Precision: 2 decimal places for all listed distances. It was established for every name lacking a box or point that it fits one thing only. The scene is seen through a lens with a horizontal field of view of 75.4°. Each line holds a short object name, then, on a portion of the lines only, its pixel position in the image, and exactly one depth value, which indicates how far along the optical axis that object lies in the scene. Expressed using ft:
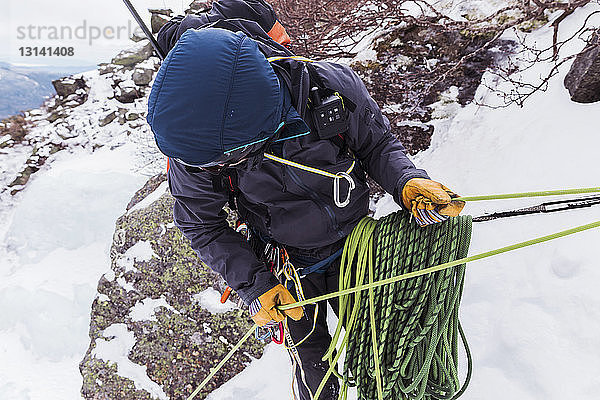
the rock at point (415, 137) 8.40
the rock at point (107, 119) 22.54
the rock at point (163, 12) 19.89
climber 2.84
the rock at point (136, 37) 25.61
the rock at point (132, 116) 22.12
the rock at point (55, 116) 23.79
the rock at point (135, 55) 24.43
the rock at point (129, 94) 22.91
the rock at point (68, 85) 24.53
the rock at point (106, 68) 24.54
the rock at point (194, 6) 15.78
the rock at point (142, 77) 22.98
